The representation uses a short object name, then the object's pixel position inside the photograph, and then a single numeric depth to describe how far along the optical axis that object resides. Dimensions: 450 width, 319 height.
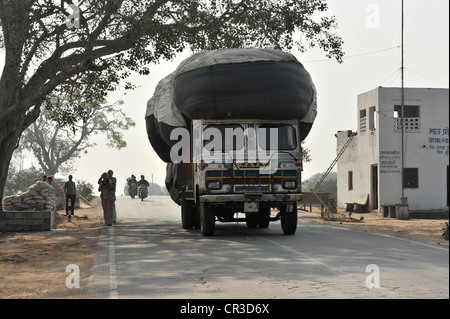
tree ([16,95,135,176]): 72.06
